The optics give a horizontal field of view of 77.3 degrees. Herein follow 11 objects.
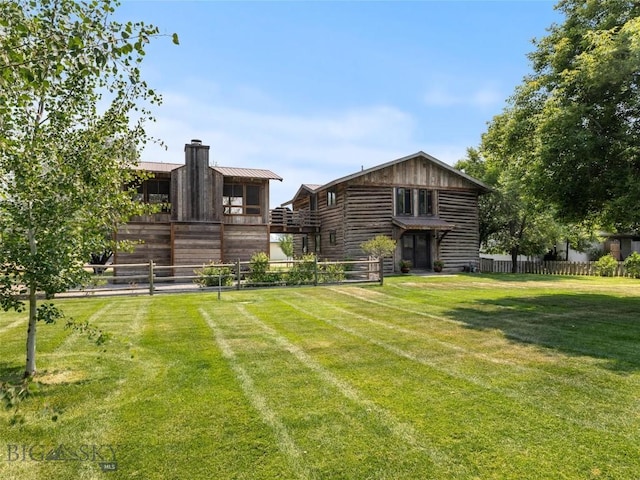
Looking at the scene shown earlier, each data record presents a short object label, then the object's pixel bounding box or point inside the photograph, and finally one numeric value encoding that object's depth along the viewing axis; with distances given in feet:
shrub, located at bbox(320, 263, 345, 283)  55.52
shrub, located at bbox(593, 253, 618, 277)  78.95
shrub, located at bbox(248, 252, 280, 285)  52.42
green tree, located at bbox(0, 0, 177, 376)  14.32
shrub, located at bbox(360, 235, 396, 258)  68.18
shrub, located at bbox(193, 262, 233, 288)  52.13
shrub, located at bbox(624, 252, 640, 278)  70.85
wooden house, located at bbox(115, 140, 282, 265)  68.08
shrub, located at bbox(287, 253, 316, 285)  53.52
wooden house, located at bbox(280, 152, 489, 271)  78.64
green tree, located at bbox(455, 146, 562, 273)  91.25
